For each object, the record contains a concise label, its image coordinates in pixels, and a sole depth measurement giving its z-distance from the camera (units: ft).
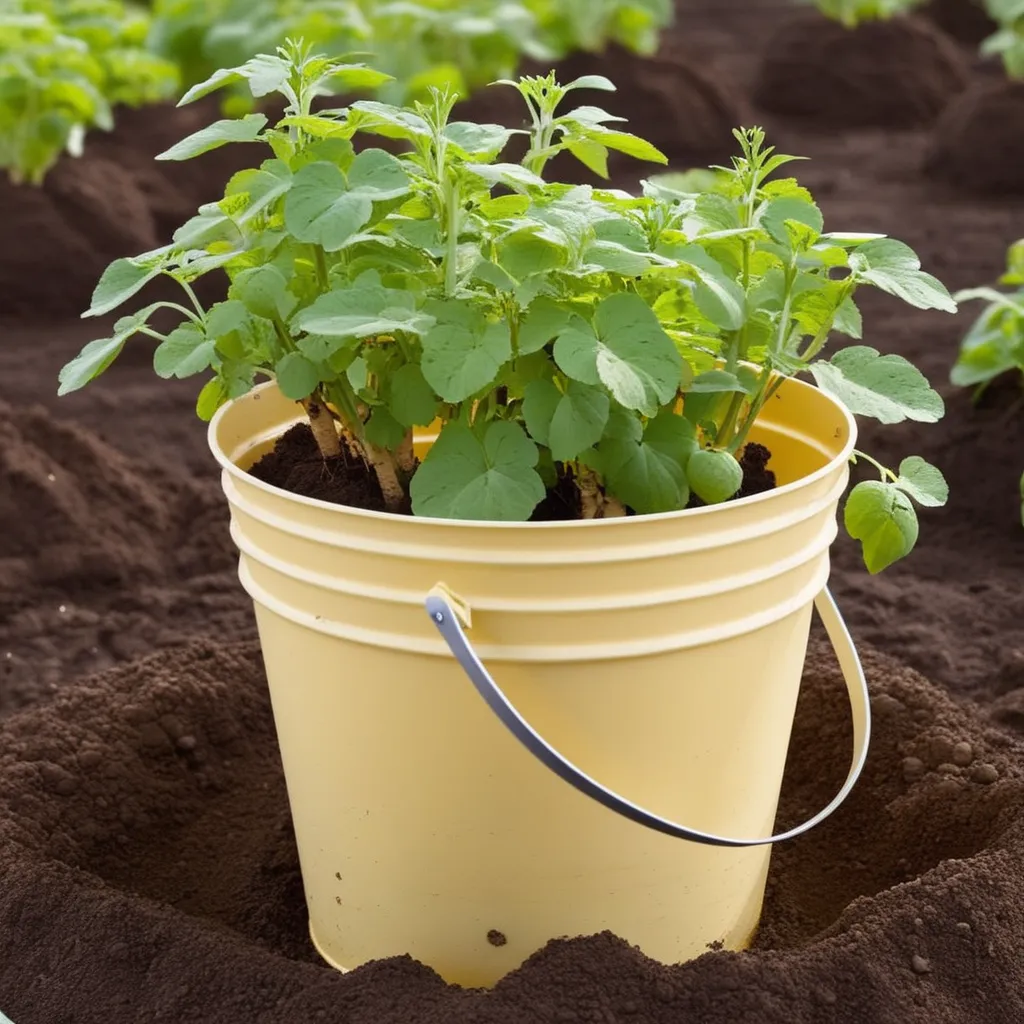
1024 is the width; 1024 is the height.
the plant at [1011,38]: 18.37
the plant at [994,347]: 9.68
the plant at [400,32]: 16.57
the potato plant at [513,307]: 4.28
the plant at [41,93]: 14.02
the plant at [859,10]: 22.84
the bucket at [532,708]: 4.21
